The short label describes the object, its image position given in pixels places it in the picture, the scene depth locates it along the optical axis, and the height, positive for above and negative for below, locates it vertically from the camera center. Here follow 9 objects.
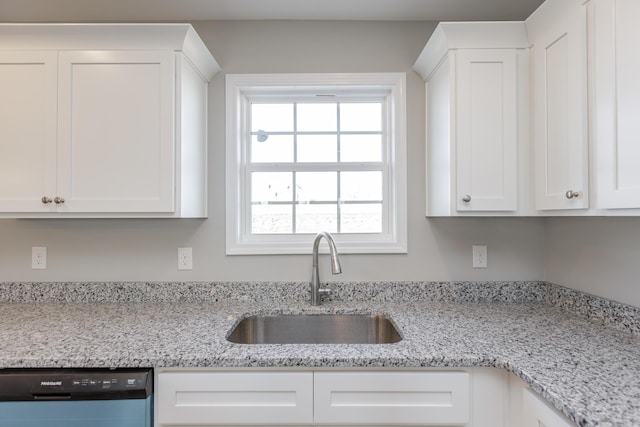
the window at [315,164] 1.93 +0.29
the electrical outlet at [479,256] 1.83 -0.22
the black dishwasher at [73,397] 1.06 -0.57
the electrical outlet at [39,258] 1.81 -0.22
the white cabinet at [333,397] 1.10 -0.58
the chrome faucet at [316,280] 1.67 -0.32
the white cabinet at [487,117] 1.48 +0.42
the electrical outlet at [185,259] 1.82 -0.23
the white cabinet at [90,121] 1.46 +0.40
